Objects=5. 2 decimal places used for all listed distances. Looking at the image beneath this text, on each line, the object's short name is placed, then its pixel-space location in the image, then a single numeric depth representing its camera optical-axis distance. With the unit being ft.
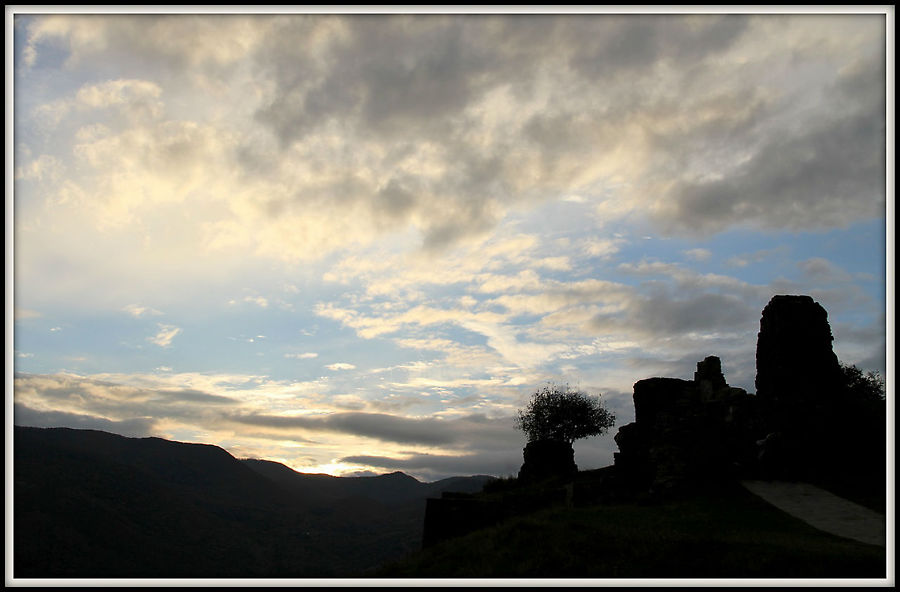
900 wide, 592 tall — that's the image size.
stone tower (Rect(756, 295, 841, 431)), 96.68
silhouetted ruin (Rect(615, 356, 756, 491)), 69.36
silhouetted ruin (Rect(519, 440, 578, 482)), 127.75
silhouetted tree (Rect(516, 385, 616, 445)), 163.43
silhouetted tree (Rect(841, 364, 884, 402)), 163.26
